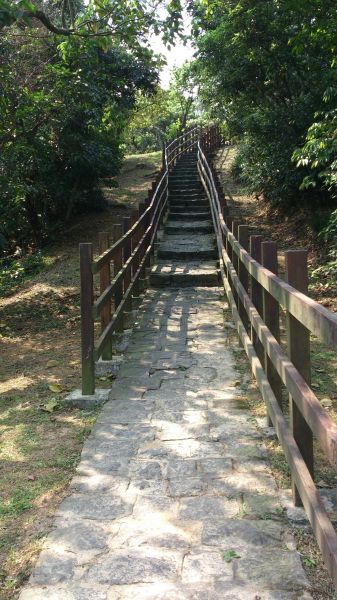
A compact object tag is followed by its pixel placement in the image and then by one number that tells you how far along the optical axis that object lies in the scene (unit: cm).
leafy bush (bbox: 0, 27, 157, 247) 855
